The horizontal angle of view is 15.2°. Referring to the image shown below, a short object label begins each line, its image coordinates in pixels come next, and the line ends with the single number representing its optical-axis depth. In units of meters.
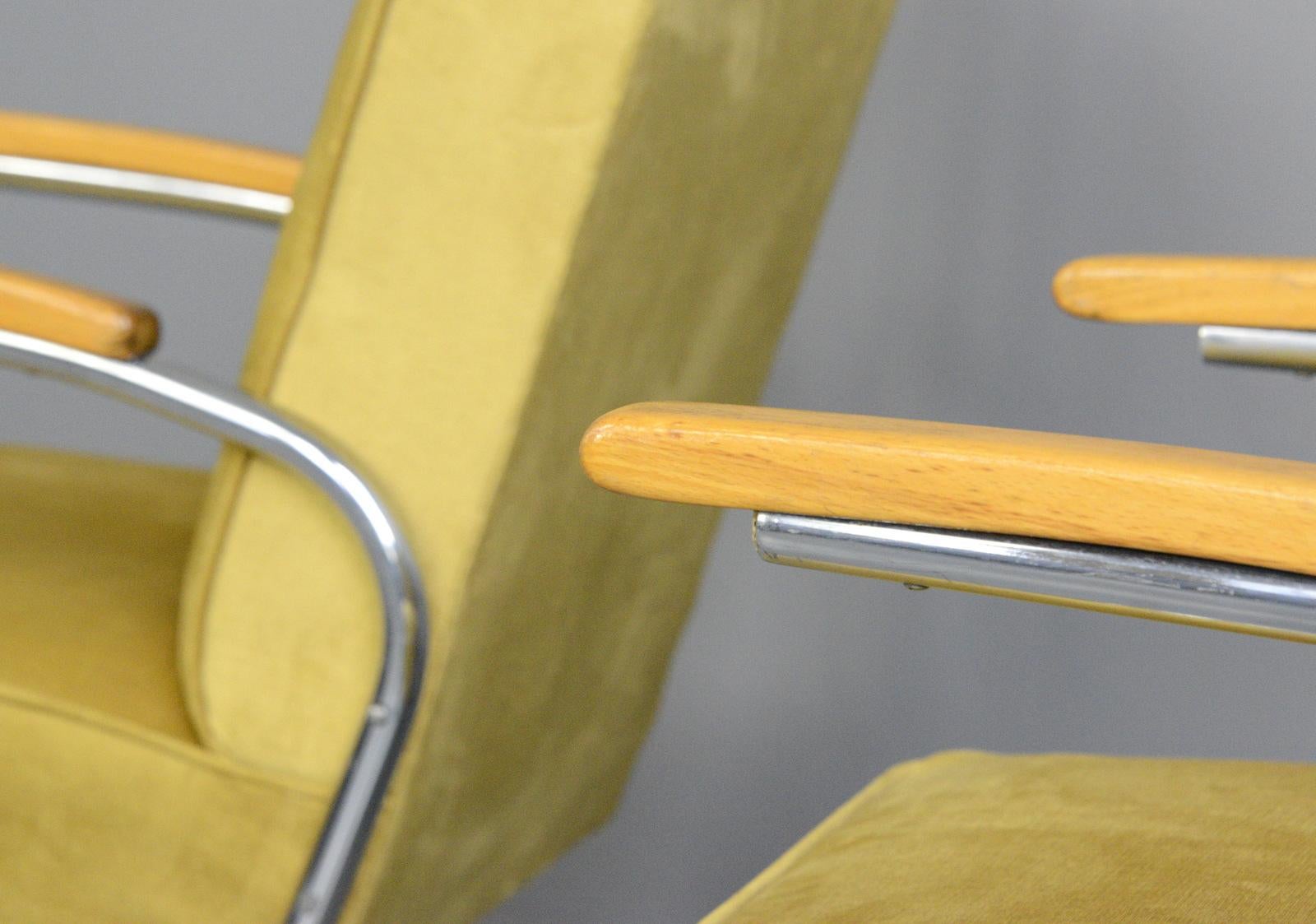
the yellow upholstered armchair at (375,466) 2.47
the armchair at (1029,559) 2.03
